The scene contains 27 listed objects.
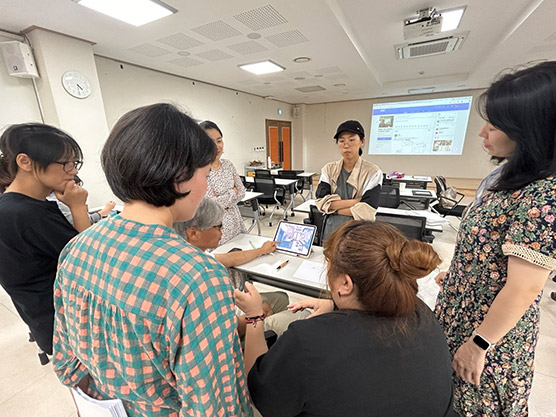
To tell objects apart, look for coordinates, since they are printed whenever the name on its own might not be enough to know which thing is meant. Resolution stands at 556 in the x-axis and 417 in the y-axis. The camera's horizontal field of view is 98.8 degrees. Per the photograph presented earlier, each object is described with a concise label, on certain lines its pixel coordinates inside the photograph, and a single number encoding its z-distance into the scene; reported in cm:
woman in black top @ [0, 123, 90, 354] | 88
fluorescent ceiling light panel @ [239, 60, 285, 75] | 406
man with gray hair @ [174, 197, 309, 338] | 115
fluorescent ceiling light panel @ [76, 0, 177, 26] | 224
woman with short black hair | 45
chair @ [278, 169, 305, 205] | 559
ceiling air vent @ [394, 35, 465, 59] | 342
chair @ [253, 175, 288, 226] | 441
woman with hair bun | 56
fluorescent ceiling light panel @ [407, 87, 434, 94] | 663
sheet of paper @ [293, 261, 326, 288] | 135
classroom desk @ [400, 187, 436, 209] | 345
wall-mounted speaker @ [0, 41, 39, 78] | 259
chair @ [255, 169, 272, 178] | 575
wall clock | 289
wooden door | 792
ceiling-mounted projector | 270
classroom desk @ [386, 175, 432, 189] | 482
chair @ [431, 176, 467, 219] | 371
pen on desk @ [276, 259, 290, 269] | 147
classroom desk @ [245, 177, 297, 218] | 460
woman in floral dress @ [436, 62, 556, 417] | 70
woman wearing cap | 181
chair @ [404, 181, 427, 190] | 478
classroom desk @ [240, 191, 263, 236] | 367
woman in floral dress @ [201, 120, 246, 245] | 192
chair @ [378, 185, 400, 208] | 320
